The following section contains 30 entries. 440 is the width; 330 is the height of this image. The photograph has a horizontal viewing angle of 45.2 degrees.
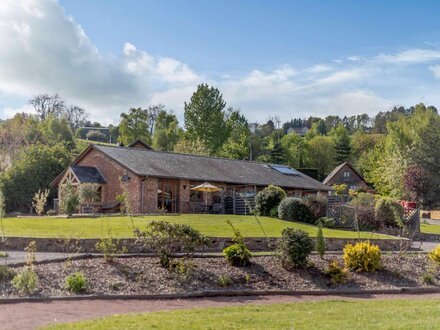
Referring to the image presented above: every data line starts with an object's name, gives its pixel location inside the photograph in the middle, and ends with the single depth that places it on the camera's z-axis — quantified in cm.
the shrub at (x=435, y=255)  1604
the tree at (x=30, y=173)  4150
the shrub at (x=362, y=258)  1487
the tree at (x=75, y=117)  9271
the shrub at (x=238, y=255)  1425
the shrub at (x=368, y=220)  2758
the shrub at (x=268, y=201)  2897
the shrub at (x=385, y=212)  2734
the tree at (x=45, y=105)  8319
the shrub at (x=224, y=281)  1282
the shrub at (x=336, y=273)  1392
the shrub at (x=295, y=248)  1428
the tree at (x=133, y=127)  7638
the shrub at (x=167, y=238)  1364
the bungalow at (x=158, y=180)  3234
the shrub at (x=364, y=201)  3030
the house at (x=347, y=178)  7006
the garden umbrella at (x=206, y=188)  3203
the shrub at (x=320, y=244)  1531
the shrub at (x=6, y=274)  1203
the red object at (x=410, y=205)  3968
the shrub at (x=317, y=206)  2758
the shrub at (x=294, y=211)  2703
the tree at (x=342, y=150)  8025
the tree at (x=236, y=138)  6756
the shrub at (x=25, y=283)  1138
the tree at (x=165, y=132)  7348
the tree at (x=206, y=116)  6638
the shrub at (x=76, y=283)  1163
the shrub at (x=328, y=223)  2695
